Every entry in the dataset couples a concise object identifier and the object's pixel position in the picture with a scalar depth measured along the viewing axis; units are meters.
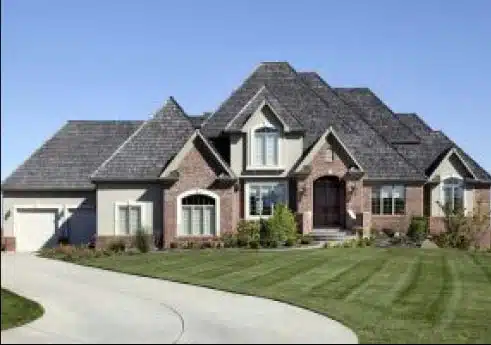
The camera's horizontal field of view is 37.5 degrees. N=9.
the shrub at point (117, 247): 34.12
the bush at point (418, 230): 38.38
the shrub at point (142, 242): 33.78
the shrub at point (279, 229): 34.78
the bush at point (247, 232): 35.44
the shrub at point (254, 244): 34.59
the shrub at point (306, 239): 35.88
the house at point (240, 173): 37.00
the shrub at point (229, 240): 35.66
